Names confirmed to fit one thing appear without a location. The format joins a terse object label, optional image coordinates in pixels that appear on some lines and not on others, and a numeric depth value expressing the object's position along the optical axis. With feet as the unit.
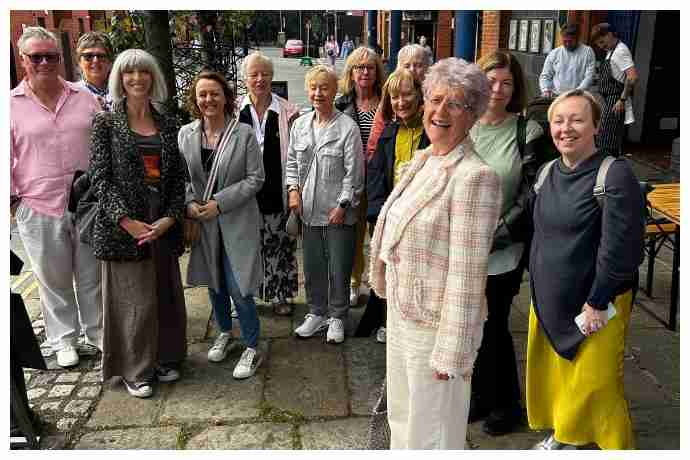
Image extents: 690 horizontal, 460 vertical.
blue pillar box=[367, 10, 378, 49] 65.77
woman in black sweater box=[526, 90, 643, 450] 7.85
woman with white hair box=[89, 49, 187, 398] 10.75
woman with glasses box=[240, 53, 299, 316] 14.05
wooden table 13.21
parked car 151.64
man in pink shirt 11.77
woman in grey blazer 11.76
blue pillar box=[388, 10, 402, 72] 51.53
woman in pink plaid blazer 7.14
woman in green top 9.41
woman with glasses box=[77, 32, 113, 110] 14.06
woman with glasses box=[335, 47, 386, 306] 13.99
